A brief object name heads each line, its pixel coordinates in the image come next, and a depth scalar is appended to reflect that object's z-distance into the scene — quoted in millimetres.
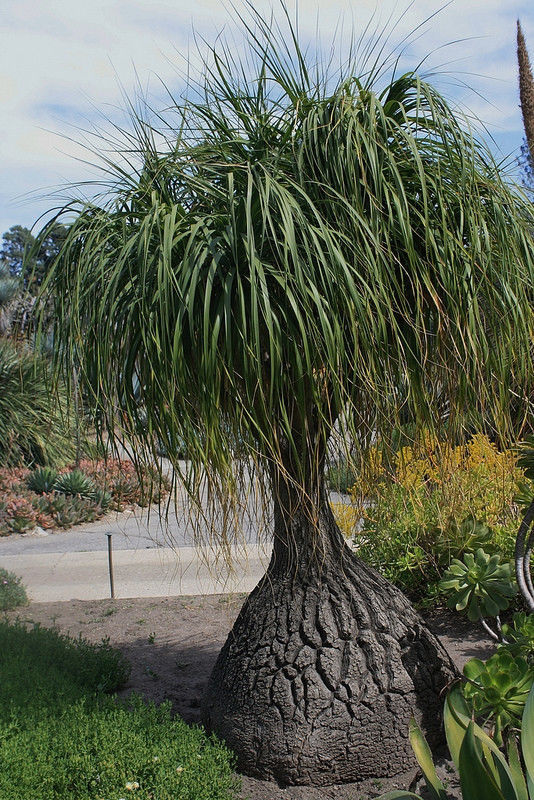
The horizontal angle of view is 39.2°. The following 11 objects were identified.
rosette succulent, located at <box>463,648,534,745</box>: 2746
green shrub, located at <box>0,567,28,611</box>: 6258
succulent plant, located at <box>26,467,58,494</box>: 12353
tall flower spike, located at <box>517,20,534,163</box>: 17469
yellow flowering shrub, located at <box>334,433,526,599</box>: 5398
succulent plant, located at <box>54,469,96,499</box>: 12078
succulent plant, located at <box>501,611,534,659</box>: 3068
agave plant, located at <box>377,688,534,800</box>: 2311
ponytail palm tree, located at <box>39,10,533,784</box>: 2570
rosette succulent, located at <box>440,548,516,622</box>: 3936
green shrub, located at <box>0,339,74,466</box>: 13719
